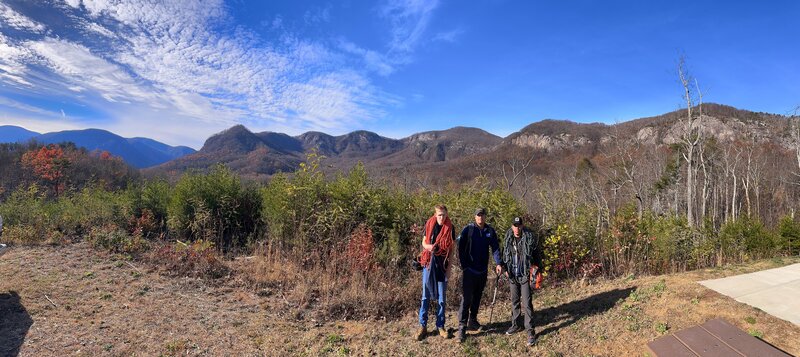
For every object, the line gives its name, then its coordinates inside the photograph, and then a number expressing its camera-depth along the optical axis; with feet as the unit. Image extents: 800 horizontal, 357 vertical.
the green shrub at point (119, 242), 28.00
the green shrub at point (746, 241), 25.10
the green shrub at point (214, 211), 31.83
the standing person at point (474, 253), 15.58
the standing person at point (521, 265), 15.20
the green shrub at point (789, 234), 27.89
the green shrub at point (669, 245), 21.83
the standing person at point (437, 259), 15.70
